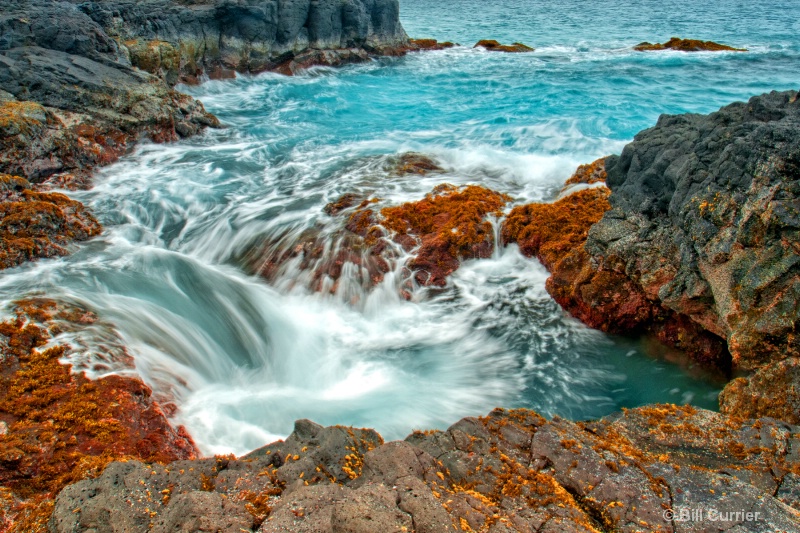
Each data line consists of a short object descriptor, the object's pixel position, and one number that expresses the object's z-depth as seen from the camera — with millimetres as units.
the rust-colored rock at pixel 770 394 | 5242
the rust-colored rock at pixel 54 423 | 4211
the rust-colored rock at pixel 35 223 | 8453
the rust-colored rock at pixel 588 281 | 7313
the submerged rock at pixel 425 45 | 37594
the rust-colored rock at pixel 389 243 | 9641
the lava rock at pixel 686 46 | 35781
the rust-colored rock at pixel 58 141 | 11391
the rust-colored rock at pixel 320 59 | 29578
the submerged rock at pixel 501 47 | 37500
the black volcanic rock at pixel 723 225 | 5648
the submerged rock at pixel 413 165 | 14297
